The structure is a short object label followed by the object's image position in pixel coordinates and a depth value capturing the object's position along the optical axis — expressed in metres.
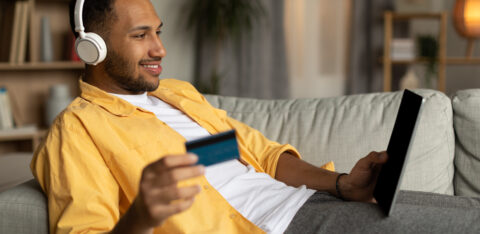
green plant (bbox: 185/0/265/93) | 3.88
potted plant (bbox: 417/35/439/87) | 4.15
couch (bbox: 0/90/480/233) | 1.56
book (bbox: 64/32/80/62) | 3.14
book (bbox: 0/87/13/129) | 2.97
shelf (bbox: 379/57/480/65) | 4.03
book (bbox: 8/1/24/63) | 2.95
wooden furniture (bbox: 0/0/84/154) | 3.13
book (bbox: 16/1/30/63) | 2.96
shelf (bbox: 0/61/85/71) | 2.96
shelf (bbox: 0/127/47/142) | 2.93
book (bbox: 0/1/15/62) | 3.03
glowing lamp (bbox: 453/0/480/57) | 3.82
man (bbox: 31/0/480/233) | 0.98
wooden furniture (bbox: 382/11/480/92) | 4.07
